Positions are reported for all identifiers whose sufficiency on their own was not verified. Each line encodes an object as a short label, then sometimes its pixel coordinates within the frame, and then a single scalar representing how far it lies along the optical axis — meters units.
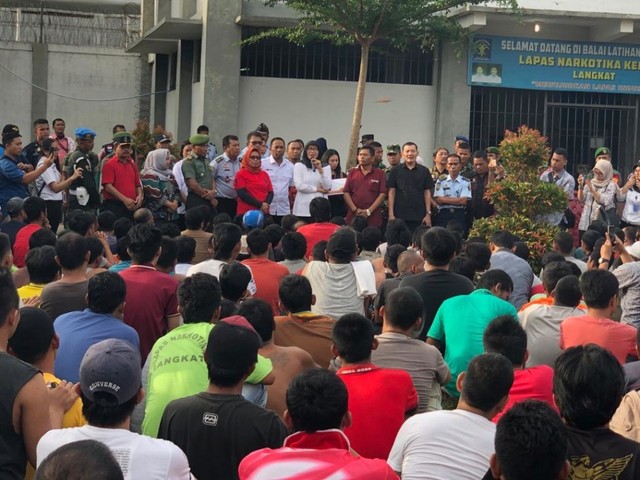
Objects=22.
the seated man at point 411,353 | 5.60
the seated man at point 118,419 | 3.55
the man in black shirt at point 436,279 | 7.09
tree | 16.59
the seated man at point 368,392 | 4.94
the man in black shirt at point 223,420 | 4.17
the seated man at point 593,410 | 3.50
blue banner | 19.41
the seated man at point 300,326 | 6.24
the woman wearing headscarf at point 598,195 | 14.48
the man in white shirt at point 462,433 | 4.08
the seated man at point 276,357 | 5.30
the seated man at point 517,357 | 5.02
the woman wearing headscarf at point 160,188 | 12.84
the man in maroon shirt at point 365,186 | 13.31
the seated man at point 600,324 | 6.07
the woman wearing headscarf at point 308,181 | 13.40
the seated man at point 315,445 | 3.47
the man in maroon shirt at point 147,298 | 6.54
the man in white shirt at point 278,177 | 13.38
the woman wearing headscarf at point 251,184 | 12.67
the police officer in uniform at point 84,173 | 12.35
